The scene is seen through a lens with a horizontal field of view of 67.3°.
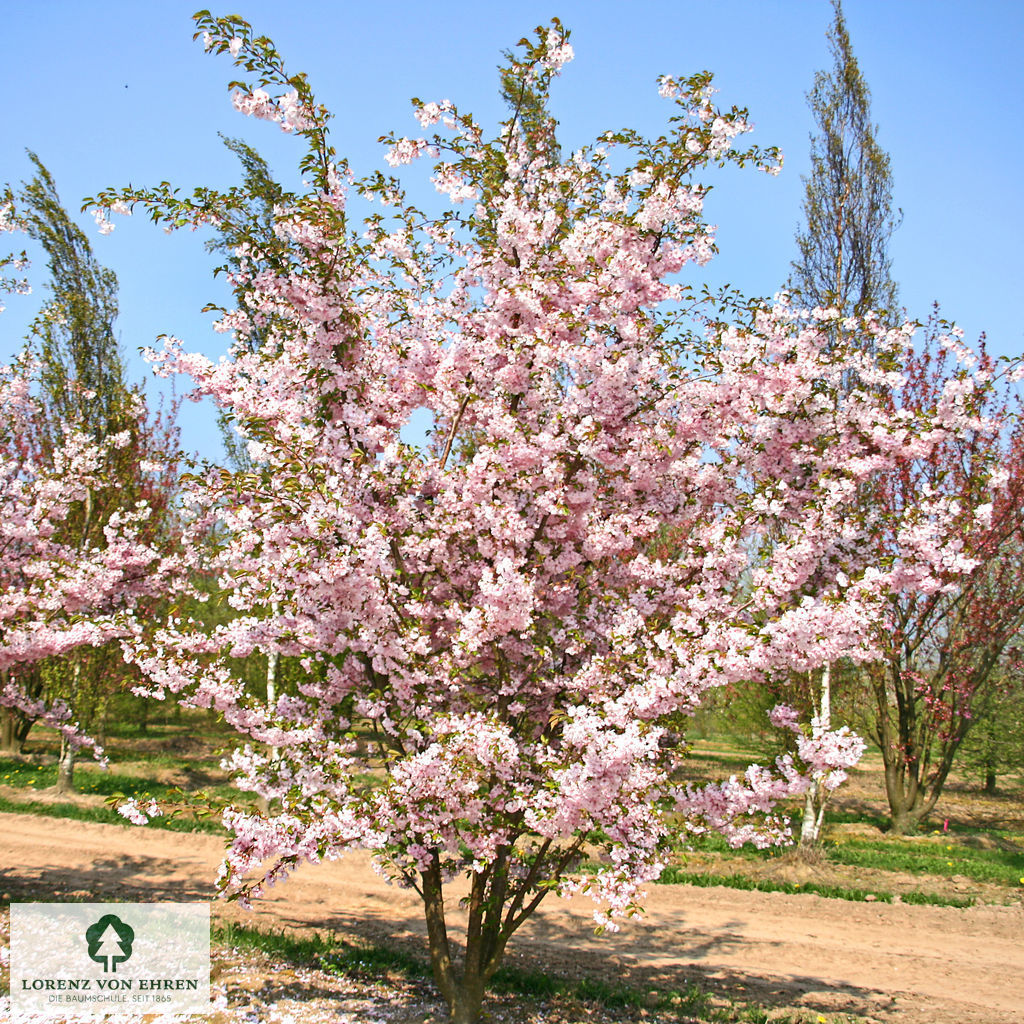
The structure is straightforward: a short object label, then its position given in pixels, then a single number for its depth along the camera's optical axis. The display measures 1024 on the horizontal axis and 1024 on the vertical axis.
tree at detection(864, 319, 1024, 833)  14.36
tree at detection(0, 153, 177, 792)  15.08
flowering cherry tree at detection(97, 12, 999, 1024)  4.50
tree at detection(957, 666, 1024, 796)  18.81
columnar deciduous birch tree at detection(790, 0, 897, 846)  16.59
